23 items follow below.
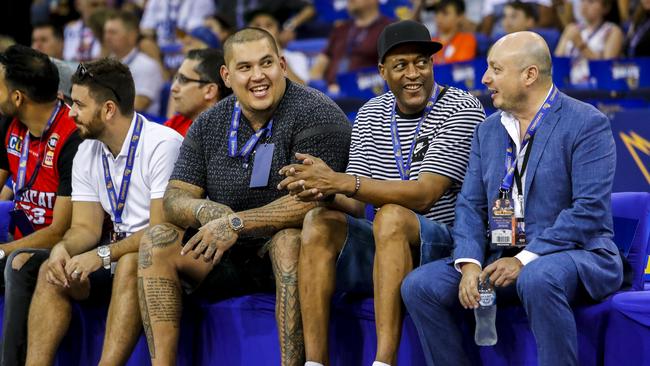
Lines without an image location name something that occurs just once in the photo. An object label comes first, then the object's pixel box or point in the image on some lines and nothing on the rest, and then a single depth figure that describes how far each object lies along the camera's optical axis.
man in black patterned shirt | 9.45
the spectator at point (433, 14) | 19.98
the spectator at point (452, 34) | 18.59
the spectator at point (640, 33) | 16.81
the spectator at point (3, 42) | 16.48
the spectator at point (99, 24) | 22.12
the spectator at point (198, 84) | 12.34
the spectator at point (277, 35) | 20.37
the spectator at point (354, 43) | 18.94
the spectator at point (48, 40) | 21.41
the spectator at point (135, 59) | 18.55
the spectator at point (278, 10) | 21.74
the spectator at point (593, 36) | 17.55
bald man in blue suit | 7.97
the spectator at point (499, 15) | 19.59
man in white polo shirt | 10.39
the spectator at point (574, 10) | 18.33
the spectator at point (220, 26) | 20.84
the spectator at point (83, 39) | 23.71
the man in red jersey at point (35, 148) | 11.26
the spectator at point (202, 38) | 19.62
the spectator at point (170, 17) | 23.53
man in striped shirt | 8.69
